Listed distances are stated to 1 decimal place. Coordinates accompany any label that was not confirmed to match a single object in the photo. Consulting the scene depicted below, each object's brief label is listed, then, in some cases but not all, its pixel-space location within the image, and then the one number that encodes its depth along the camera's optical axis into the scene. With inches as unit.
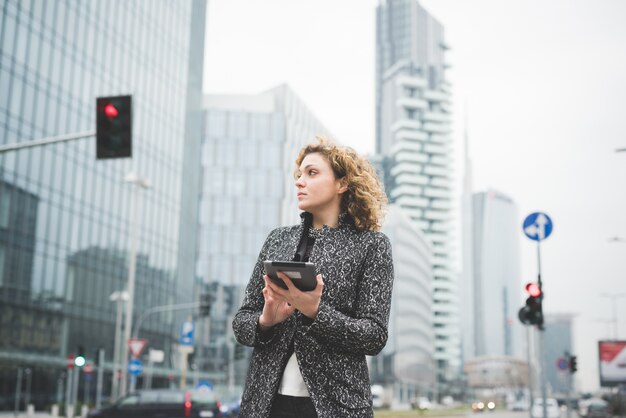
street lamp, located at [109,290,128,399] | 1232.3
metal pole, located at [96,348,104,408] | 1012.8
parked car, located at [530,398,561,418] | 1764.6
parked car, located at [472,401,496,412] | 3294.8
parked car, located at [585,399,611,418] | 1939.3
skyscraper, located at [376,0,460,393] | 7372.1
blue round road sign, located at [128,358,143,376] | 1216.2
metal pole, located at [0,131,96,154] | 496.4
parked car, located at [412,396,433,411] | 3509.8
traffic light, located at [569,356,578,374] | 1149.1
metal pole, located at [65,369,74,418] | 1254.3
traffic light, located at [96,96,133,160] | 449.4
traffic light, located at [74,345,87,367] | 877.2
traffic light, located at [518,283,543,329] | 631.2
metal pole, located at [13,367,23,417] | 1466.5
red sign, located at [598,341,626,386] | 1724.9
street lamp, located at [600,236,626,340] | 2548.5
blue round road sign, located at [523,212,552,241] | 625.3
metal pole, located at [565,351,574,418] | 1130.4
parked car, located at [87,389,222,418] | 860.6
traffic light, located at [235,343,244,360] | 1012.7
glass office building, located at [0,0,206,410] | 1462.8
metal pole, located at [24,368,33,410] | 1507.1
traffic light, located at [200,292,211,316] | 1316.3
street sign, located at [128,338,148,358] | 1082.9
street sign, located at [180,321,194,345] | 1421.0
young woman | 91.4
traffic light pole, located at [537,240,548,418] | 645.9
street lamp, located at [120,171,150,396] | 1173.7
